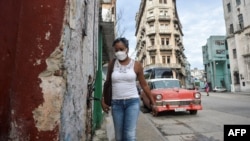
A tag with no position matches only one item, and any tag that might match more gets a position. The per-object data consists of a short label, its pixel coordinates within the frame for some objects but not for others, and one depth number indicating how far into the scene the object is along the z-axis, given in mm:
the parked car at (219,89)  46544
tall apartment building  50625
